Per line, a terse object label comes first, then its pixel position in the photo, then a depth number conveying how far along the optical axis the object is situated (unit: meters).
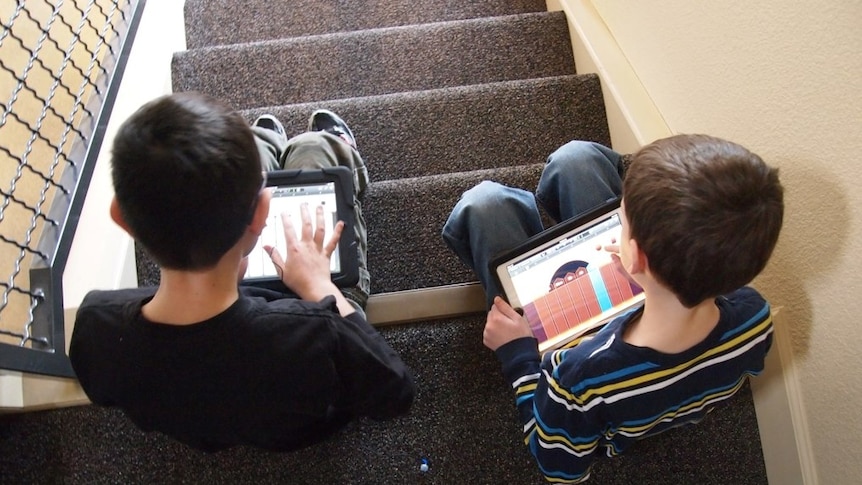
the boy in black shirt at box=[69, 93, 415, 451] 0.57
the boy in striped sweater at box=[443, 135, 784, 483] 0.56
